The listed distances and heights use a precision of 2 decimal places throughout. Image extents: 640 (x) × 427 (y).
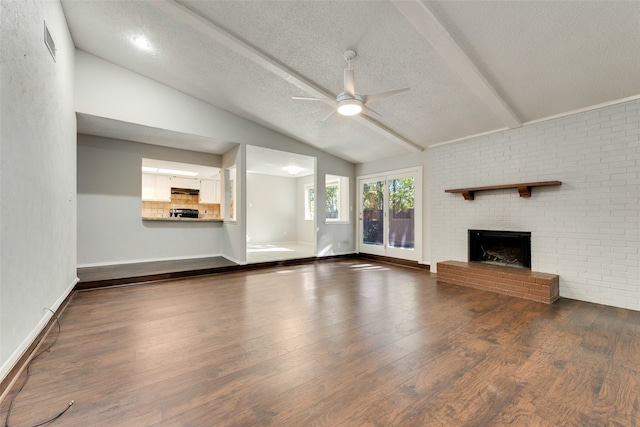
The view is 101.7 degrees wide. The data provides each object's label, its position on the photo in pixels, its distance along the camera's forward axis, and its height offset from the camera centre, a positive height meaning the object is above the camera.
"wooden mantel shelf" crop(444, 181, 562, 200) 3.70 +0.38
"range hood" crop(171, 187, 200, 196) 7.87 +0.73
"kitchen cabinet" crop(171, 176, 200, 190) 7.91 +0.99
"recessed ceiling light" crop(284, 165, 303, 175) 7.93 +1.41
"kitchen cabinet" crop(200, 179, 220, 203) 8.33 +0.76
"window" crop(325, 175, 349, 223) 7.20 +0.45
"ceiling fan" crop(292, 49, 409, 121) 2.85 +1.32
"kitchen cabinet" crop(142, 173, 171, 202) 7.57 +0.79
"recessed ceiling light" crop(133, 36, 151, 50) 3.48 +2.35
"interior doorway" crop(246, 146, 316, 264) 8.31 +0.25
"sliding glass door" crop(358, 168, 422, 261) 5.70 -0.03
